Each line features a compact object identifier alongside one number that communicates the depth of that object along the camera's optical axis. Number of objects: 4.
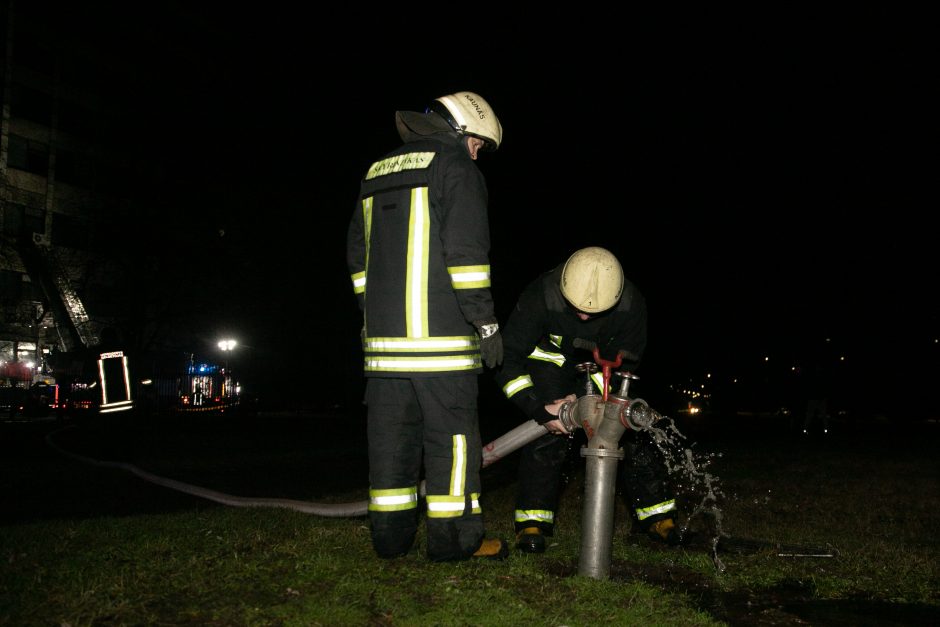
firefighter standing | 3.65
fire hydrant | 3.60
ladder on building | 30.17
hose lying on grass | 4.30
